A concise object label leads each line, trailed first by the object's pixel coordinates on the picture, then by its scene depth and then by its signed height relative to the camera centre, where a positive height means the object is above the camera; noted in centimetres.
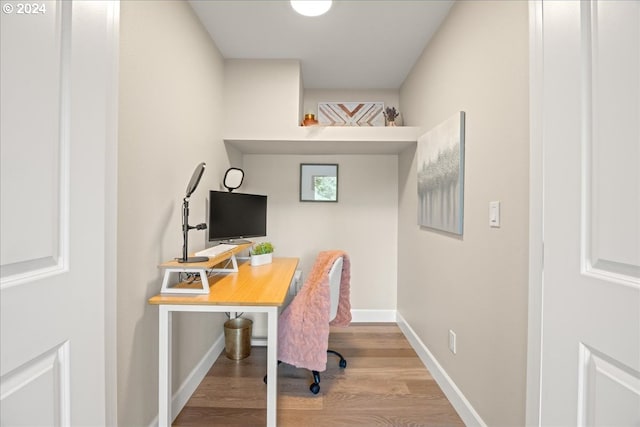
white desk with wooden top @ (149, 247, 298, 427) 141 -48
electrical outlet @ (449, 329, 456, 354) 181 -79
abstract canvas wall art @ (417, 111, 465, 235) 174 +26
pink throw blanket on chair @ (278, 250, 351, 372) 182 -73
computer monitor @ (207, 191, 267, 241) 194 -2
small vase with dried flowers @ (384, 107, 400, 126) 272 +90
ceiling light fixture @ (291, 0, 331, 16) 180 +128
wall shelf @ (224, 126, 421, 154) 249 +64
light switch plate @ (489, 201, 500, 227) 138 +0
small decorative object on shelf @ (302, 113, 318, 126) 258 +81
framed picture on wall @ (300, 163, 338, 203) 311 +33
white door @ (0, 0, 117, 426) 57 +0
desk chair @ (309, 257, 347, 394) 194 -54
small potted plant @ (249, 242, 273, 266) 239 -35
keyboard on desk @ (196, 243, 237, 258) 178 -25
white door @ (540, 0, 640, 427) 63 +0
